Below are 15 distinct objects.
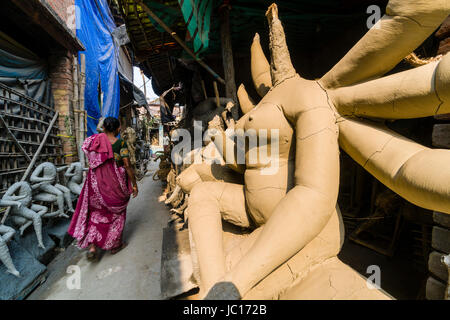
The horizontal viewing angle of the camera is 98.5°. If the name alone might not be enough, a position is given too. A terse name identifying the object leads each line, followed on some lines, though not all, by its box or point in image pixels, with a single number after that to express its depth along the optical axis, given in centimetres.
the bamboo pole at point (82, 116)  477
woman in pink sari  264
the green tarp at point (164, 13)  254
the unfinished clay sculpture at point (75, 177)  385
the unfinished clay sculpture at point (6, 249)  227
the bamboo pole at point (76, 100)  471
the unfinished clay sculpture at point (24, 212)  276
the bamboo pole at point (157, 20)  233
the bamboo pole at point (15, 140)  308
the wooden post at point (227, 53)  243
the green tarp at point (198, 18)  173
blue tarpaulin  569
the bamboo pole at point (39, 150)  343
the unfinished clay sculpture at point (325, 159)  74
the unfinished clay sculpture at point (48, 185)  321
